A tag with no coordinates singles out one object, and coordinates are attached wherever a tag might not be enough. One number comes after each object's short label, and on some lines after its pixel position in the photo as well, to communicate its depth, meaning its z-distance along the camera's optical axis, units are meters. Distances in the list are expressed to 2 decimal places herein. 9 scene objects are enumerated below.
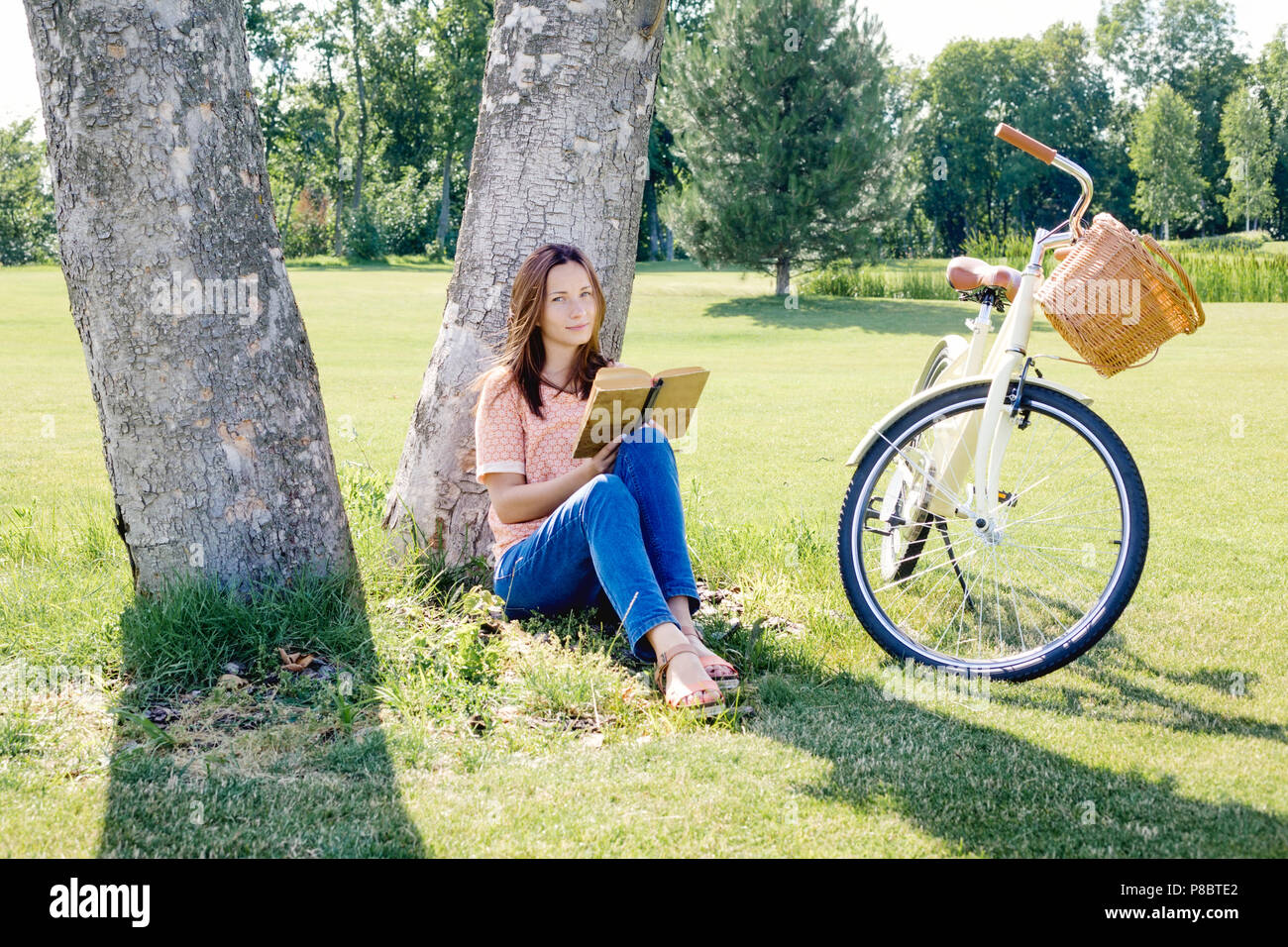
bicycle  3.45
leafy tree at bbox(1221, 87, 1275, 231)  38.56
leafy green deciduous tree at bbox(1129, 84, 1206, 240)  42.41
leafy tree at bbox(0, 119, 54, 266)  42.25
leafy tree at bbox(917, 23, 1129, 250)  55.06
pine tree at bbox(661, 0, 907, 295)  21.80
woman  3.43
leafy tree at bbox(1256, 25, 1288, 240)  44.25
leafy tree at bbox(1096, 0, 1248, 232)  53.00
